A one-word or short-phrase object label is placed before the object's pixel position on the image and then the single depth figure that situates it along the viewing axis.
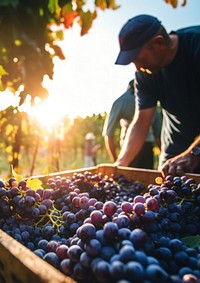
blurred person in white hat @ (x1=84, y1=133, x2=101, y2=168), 9.47
